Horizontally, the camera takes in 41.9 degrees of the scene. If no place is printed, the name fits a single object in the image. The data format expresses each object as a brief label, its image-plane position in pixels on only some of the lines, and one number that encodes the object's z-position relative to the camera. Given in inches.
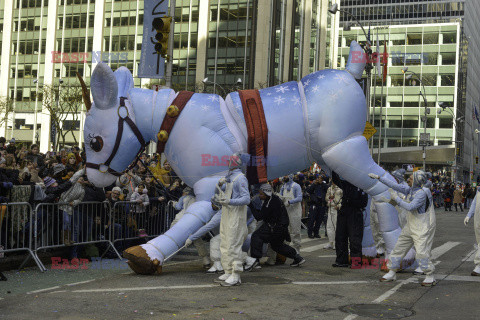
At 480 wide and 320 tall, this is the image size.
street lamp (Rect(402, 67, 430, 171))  1585.9
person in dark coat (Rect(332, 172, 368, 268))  424.8
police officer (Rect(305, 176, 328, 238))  685.9
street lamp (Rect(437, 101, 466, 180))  2976.1
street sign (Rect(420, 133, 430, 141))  1589.0
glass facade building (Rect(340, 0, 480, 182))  3211.1
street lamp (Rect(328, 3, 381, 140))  947.5
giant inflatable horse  367.9
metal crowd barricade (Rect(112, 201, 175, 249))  473.1
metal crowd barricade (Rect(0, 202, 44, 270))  379.6
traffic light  505.0
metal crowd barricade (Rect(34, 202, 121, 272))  407.5
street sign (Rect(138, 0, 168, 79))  549.0
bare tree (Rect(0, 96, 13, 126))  2034.8
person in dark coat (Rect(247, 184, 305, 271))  415.2
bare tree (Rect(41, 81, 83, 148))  1839.3
